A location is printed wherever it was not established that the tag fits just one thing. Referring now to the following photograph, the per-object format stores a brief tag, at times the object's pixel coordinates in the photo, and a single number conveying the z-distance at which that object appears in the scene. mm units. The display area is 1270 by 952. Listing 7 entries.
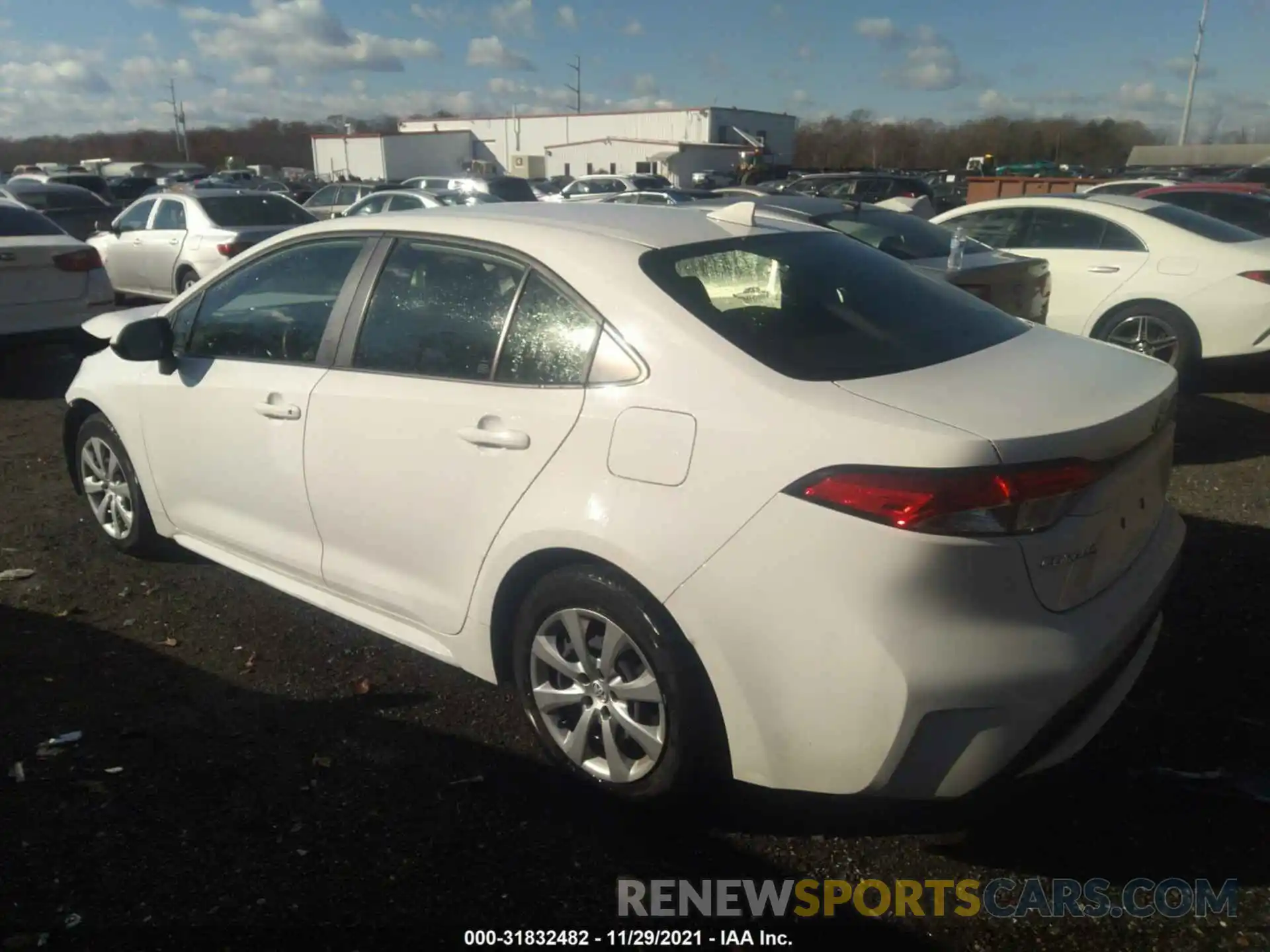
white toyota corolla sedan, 2252
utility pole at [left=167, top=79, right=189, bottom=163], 92856
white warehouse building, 51438
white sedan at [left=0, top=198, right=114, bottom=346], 8227
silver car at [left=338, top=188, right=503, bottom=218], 16652
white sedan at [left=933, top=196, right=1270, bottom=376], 7371
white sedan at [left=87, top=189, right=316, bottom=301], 11461
